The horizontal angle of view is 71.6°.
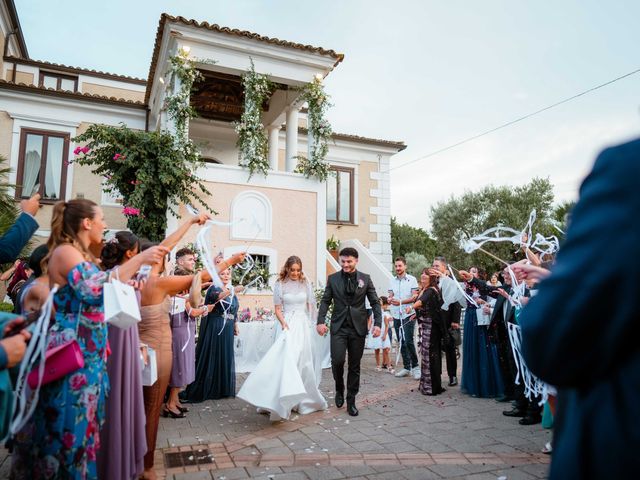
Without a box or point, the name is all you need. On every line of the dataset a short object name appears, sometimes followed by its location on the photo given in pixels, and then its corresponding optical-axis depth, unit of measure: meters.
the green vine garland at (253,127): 11.36
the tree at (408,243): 42.28
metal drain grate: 4.22
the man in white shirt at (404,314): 9.09
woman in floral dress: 2.61
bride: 5.43
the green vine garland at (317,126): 12.11
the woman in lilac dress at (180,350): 6.03
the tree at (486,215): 25.03
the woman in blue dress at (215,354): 6.91
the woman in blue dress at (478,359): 7.24
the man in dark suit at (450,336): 7.81
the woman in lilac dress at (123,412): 3.24
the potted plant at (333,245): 16.70
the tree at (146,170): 10.23
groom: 6.42
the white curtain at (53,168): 14.12
